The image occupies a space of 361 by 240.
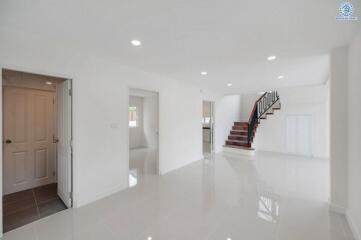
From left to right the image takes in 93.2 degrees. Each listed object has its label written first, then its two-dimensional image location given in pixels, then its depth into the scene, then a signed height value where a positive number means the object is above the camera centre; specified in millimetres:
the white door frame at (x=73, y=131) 2508 -193
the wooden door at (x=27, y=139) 3328 -410
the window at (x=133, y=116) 8510 +164
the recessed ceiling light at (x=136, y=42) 2502 +1146
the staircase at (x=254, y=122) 7477 -126
